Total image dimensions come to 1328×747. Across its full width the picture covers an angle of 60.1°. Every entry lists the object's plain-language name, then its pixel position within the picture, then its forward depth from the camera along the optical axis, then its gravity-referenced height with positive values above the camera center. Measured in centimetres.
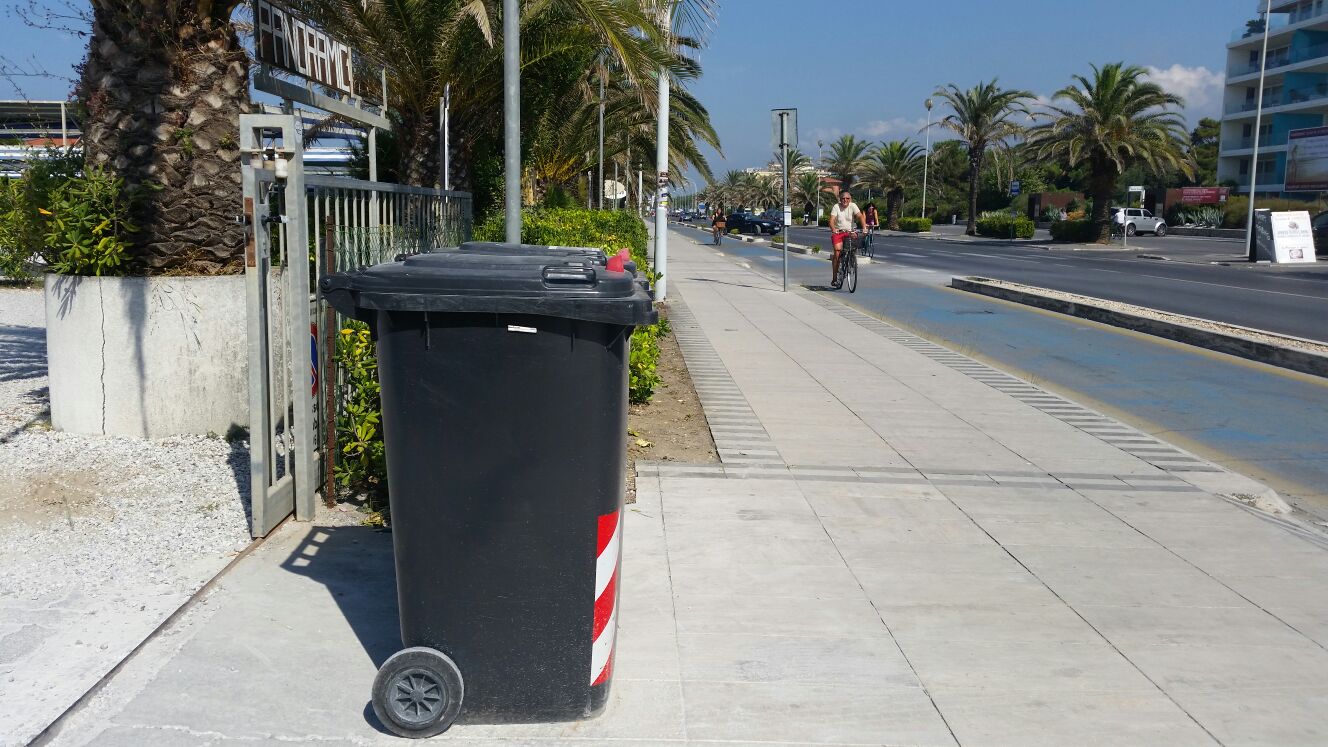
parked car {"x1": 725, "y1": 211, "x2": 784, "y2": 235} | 6638 -71
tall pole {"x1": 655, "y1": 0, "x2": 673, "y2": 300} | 1683 +6
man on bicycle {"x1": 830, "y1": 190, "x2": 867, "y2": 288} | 2005 -8
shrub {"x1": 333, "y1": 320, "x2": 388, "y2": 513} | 571 -108
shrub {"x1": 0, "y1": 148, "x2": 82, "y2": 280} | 700 +0
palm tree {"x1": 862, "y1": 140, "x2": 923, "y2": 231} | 7625 +296
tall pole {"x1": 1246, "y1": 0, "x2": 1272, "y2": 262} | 3362 -17
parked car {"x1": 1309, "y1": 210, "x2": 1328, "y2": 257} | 3706 -47
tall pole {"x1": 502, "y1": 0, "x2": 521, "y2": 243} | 758 +60
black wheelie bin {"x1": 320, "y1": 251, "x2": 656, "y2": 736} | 342 -80
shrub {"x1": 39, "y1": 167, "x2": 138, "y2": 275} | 681 -14
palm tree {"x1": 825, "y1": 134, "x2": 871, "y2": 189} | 8019 +395
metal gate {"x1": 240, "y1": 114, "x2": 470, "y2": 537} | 521 -47
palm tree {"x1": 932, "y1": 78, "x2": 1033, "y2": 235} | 5944 +512
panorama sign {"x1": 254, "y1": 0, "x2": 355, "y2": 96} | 606 +90
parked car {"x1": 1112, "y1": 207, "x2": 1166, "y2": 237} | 6141 -31
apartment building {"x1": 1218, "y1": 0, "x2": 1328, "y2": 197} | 7006 +832
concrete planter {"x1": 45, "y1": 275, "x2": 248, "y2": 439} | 677 -88
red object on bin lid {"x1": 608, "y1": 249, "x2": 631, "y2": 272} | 399 -18
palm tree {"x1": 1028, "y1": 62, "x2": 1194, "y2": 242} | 4509 +354
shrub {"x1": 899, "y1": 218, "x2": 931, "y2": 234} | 6912 -65
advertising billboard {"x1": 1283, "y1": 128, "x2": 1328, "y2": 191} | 5081 +262
